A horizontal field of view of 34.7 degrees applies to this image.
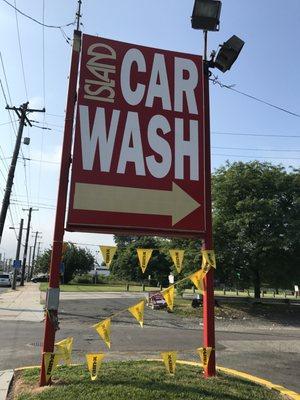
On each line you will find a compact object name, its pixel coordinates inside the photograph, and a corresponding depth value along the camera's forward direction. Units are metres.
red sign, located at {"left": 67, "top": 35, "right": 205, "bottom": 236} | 8.32
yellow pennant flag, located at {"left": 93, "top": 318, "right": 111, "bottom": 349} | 7.61
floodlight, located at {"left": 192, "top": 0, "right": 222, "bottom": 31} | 9.26
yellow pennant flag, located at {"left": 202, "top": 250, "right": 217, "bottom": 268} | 8.20
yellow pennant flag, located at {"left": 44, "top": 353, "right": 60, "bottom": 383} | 7.49
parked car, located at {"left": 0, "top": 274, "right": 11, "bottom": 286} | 47.34
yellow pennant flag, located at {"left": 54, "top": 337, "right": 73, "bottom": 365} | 7.66
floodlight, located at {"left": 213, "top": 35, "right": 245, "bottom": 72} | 9.23
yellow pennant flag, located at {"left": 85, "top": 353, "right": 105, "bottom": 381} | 7.45
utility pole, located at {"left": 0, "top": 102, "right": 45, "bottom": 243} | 23.30
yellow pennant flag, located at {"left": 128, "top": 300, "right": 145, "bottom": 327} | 7.88
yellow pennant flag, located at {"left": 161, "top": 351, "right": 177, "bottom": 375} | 7.84
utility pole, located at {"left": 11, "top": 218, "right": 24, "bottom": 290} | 39.59
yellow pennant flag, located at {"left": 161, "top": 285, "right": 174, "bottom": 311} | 8.09
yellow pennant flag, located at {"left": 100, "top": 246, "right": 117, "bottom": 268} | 8.10
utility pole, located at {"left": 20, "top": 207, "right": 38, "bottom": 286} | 49.15
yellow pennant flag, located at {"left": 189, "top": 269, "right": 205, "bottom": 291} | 8.20
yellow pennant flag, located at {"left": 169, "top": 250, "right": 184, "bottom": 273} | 8.40
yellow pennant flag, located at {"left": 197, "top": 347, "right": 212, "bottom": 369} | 8.12
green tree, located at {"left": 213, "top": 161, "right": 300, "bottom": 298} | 23.11
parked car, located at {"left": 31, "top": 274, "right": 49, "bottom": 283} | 66.44
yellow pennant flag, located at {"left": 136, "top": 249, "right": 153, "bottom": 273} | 8.34
